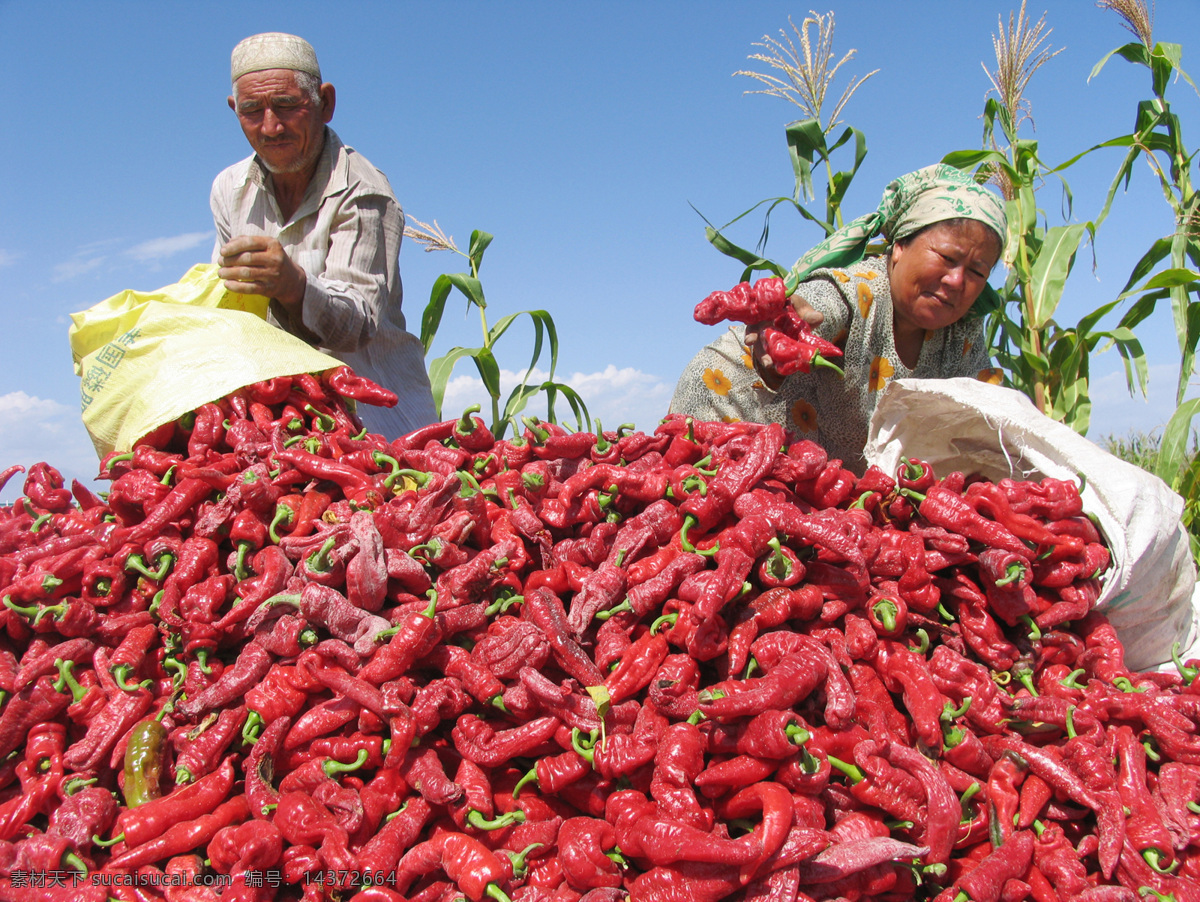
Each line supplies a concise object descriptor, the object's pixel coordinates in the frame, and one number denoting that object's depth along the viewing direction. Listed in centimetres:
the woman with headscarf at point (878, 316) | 327
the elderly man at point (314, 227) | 310
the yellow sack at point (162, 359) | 246
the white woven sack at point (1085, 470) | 218
